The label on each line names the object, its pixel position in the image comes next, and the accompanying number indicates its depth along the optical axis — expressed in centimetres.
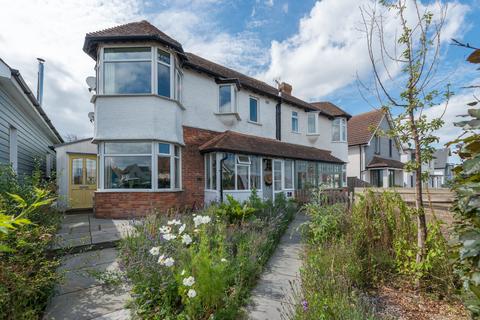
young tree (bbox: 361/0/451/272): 342
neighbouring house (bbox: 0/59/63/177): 649
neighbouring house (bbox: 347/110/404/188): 2092
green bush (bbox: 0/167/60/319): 234
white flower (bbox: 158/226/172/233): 299
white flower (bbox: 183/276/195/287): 232
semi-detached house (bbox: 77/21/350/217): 870
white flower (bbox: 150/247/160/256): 278
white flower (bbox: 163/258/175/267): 252
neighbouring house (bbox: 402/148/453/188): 3673
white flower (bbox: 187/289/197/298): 225
